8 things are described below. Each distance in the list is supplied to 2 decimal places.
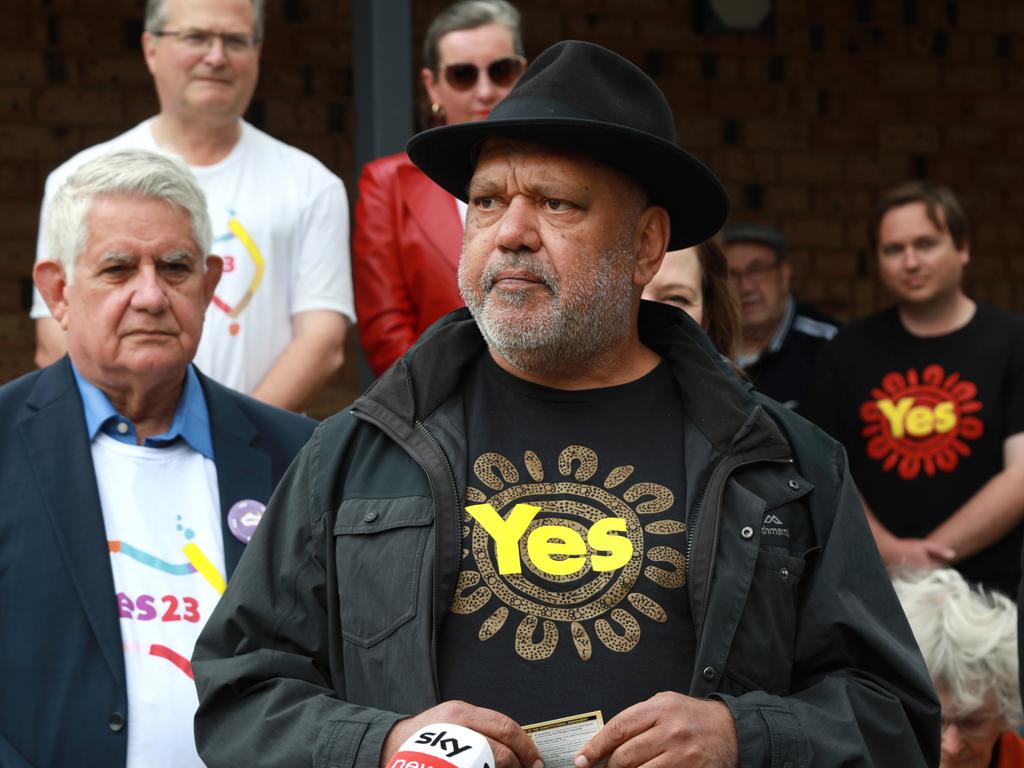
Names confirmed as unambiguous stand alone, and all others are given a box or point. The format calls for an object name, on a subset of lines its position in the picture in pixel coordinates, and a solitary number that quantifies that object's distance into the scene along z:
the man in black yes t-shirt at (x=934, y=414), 10.06
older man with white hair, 6.09
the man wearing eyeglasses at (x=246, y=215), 8.41
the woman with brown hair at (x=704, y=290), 7.43
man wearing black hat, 4.89
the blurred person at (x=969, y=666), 7.02
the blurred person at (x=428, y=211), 8.87
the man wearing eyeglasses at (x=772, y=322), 10.98
